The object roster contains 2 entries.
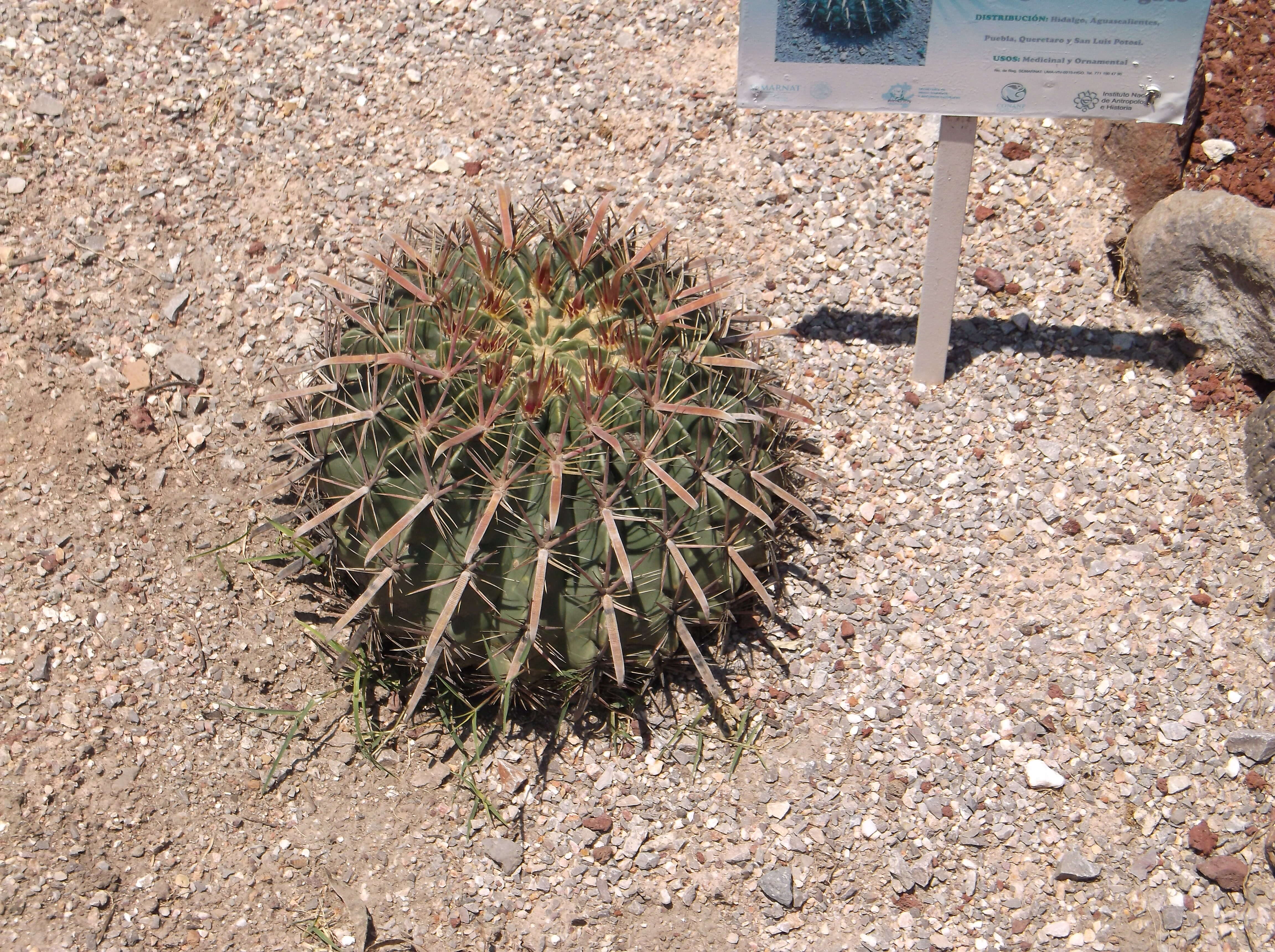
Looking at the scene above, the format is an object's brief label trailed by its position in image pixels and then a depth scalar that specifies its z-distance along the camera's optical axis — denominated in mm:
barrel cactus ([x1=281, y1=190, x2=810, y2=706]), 2467
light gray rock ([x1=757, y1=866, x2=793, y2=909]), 2748
